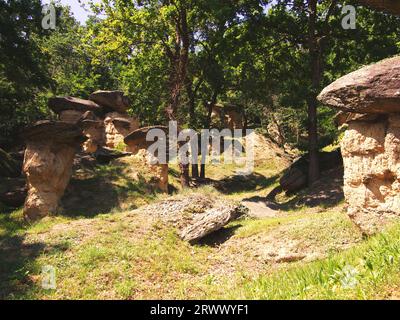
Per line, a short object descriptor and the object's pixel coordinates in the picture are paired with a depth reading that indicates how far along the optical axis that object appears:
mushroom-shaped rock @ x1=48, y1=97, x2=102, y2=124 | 27.25
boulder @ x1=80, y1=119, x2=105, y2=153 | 27.44
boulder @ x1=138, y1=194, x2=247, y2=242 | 12.90
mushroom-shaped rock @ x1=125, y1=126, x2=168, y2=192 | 20.23
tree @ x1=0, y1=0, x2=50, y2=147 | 17.70
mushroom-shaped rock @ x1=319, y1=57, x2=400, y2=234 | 8.91
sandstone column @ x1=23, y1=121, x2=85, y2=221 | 15.58
